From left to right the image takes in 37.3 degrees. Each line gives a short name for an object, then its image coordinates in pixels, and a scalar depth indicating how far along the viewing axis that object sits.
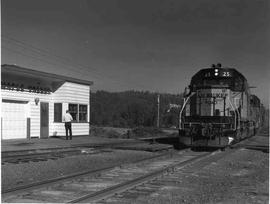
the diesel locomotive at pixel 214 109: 16.69
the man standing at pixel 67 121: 22.61
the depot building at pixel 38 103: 21.12
